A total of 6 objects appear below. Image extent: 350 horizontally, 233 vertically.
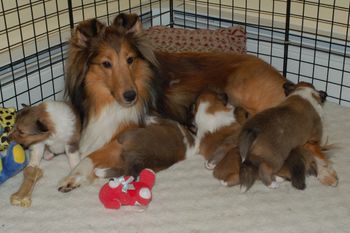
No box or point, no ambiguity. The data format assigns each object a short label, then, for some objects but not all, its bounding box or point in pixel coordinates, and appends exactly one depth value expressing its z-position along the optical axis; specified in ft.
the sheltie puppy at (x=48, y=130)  9.71
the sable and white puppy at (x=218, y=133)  9.55
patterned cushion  12.84
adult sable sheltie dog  9.57
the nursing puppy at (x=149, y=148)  9.54
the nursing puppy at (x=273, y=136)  8.98
